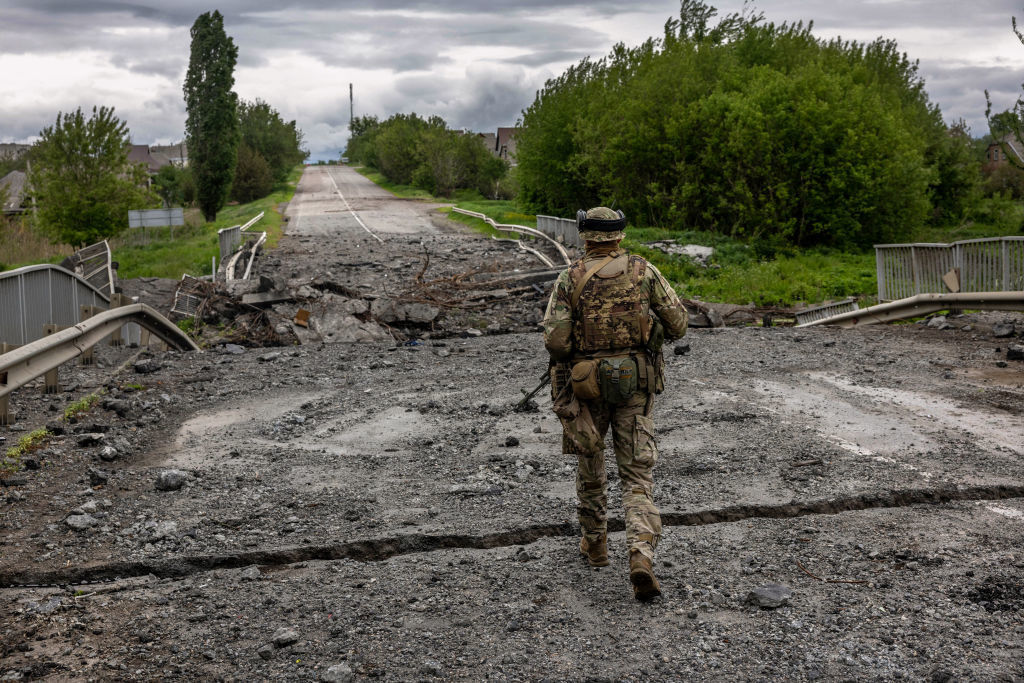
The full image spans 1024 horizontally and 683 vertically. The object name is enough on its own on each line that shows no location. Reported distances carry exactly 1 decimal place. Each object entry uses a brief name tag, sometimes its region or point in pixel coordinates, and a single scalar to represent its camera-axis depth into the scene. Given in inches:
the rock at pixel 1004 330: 422.0
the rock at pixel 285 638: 138.4
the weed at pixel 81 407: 289.3
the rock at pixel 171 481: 215.0
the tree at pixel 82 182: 1477.6
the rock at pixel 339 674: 127.4
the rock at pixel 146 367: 377.4
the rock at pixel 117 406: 297.4
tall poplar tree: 1747.0
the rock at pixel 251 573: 164.2
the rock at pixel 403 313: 538.3
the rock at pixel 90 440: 255.0
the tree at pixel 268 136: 2792.8
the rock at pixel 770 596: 148.6
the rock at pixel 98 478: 218.2
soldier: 171.9
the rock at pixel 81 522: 187.5
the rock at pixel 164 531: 182.5
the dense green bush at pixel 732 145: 998.4
